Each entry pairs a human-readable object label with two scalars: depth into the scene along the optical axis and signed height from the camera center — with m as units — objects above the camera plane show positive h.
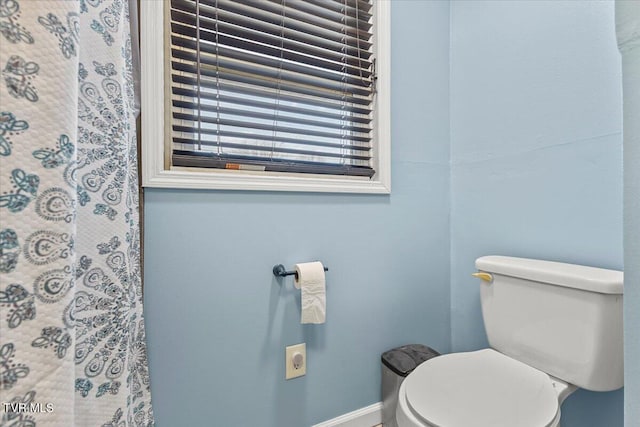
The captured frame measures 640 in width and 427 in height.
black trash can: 1.19 -0.62
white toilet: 0.75 -0.47
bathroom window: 0.99 +0.42
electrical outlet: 1.12 -0.56
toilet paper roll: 1.06 -0.29
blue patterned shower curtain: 0.38 +0.00
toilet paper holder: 1.09 -0.23
